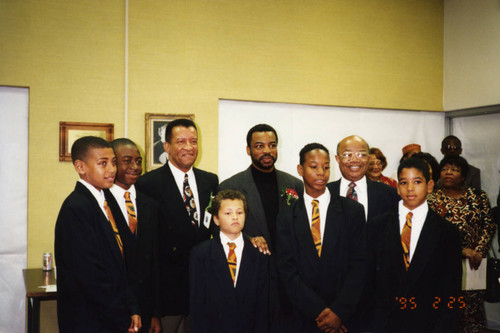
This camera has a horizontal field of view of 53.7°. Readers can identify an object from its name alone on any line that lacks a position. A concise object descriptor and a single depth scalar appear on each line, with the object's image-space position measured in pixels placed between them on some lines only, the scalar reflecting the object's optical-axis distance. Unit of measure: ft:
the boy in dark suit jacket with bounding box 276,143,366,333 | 8.63
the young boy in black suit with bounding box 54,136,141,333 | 7.61
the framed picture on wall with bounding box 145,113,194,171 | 15.16
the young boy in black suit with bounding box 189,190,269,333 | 8.67
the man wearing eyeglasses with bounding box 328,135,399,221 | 9.93
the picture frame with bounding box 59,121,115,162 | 14.25
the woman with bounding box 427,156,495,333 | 13.07
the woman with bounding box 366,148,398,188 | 14.84
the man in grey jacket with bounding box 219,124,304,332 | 10.24
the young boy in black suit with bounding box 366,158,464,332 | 8.19
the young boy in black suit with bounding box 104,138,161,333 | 8.69
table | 10.51
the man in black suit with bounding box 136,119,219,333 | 9.84
